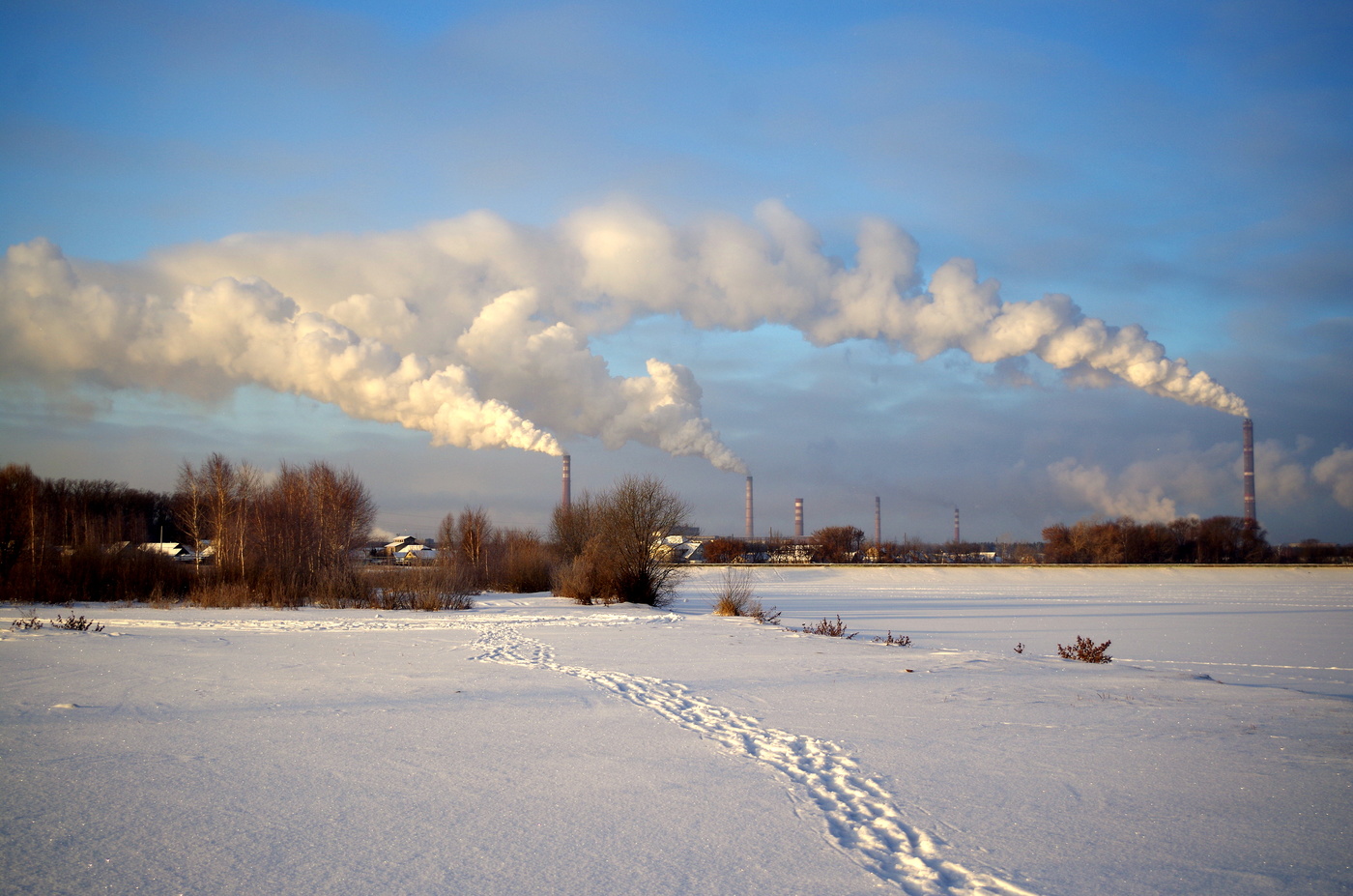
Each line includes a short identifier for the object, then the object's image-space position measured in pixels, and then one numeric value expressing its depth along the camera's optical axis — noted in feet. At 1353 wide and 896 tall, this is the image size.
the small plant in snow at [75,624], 43.93
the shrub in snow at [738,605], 67.77
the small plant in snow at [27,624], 44.29
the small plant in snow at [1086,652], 37.86
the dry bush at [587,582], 85.40
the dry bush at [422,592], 77.41
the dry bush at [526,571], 116.57
